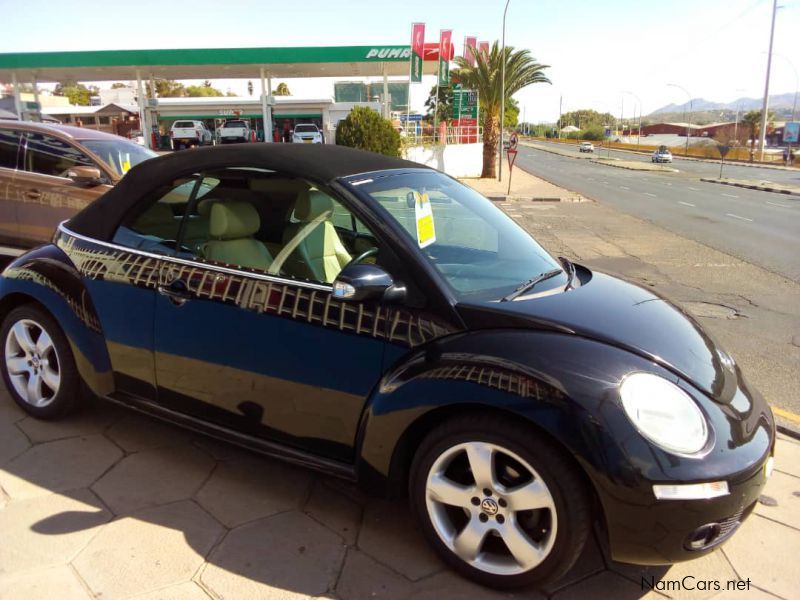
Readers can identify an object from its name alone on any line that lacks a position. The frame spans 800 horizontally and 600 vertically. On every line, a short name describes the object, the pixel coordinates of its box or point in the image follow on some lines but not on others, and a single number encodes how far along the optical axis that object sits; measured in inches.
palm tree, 1178.6
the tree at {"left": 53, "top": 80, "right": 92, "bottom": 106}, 3636.6
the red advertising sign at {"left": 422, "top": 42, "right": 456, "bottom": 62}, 1203.9
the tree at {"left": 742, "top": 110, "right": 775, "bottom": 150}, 3275.1
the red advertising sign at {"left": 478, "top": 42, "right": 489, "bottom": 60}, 1189.3
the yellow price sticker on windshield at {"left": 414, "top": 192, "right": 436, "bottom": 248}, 105.0
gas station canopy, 1294.3
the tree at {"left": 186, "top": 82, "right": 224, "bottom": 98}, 3762.3
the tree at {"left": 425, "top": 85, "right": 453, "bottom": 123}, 2739.4
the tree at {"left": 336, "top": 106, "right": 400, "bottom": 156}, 840.9
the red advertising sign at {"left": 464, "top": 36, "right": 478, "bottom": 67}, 1221.1
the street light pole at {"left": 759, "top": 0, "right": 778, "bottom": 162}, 1997.3
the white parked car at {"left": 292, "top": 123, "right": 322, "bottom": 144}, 1370.6
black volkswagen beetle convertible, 79.7
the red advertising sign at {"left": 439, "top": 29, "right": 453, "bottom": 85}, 1176.8
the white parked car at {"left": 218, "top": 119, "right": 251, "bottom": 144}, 1465.3
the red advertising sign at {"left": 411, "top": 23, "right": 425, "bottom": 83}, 1154.7
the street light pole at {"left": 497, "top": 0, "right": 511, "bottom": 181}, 1113.4
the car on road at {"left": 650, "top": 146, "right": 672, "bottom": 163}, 2128.4
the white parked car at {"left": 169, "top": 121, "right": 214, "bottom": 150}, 1466.5
